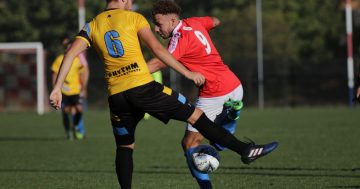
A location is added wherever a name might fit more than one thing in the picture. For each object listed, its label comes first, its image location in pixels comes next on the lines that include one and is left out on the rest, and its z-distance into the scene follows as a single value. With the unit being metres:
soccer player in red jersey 16.05
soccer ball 14.70
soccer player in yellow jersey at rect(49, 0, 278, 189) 14.05
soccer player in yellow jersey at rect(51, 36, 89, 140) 34.37
